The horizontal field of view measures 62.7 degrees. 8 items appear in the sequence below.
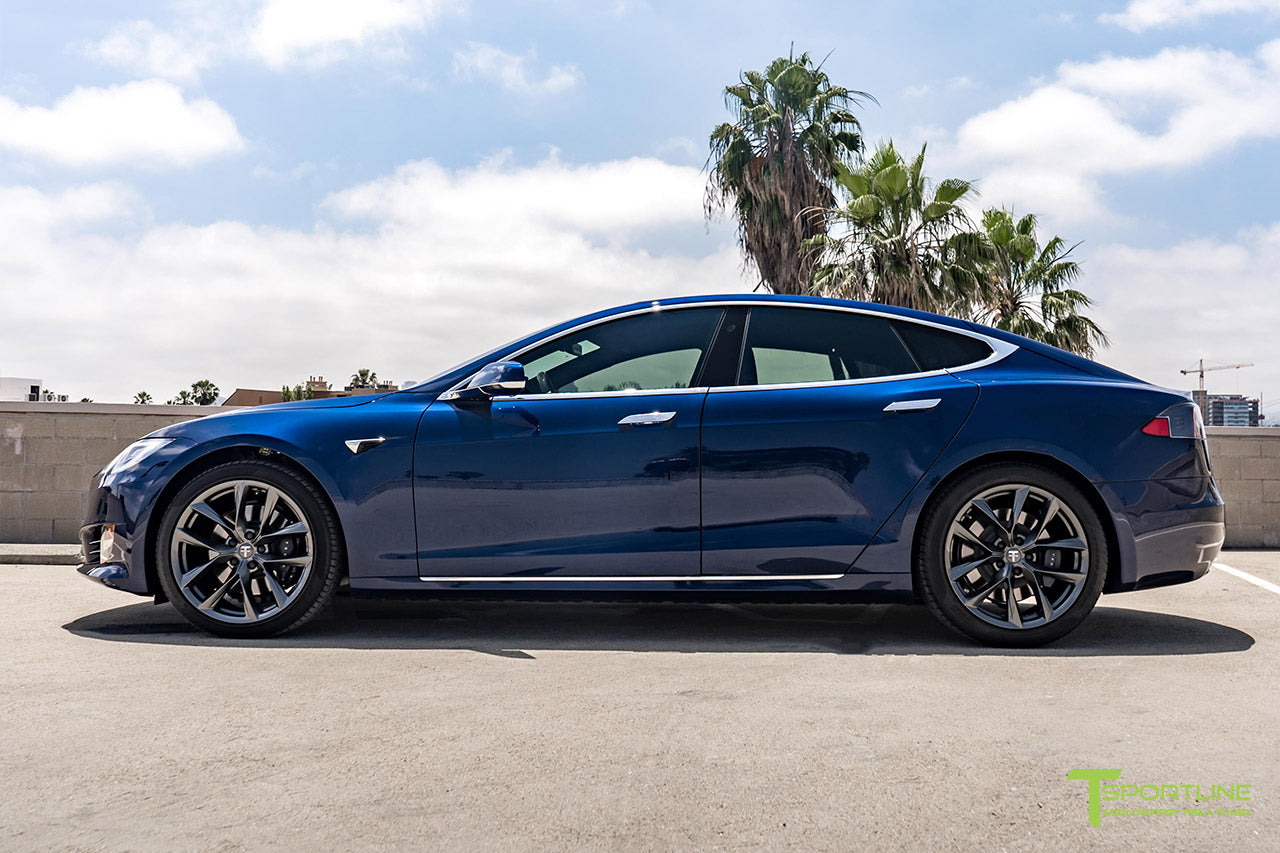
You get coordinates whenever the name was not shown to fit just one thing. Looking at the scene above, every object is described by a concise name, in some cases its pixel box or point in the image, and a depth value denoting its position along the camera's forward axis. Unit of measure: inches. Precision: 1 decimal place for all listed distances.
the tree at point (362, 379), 3467.8
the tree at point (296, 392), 3446.9
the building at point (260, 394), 3659.2
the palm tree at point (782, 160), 1175.0
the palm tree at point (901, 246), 859.4
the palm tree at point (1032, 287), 1025.5
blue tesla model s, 171.2
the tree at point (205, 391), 3479.3
